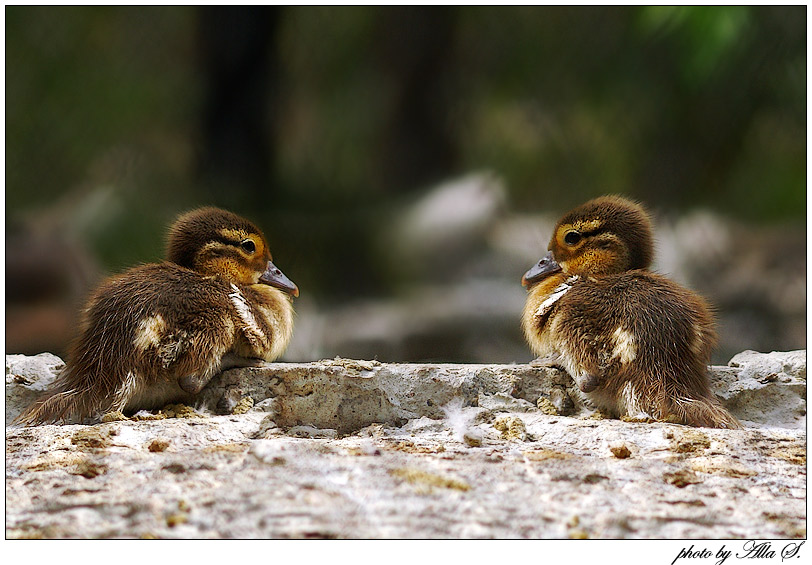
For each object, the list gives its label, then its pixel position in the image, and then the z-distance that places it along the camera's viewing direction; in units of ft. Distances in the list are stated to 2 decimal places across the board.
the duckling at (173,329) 16.99
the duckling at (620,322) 16.99
